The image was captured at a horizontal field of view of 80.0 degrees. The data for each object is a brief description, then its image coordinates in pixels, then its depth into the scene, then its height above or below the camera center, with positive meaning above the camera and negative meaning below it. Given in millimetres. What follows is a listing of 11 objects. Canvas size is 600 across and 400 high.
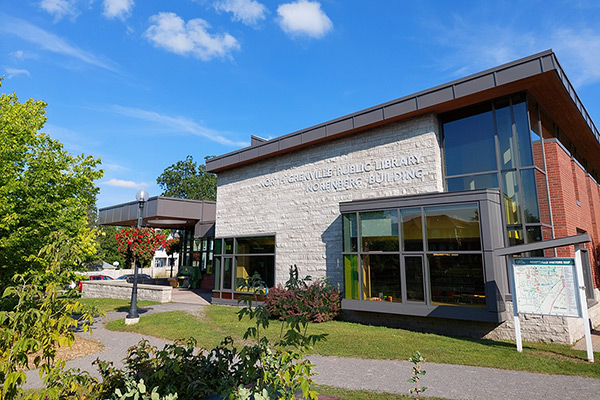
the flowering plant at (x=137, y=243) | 13234 +541
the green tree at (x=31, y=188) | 8367 +1755
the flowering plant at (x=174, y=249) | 27948 +665
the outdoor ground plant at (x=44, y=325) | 2590 -531
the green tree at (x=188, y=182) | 60781 +12981
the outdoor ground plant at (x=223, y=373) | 3012 -1110
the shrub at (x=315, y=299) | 11258 -1372
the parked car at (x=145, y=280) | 26666 -1706
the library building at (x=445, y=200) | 9375 +1718
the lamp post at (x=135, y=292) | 11656 -1155
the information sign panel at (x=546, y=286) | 7604 -668
